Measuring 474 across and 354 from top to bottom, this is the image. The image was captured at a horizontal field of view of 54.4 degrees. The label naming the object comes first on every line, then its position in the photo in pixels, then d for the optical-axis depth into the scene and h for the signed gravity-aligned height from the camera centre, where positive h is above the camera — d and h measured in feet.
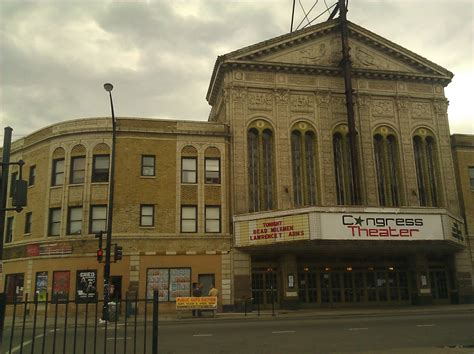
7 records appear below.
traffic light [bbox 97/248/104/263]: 83.90 +6.83
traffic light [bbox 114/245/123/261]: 84.79 +7.20
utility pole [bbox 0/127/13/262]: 42.16 +11.55
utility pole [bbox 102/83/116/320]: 79.54 +10.42
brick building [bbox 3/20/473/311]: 99.76 +22.69
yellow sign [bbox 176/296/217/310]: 84.74 -1.91
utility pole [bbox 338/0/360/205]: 110.32 +39.65
